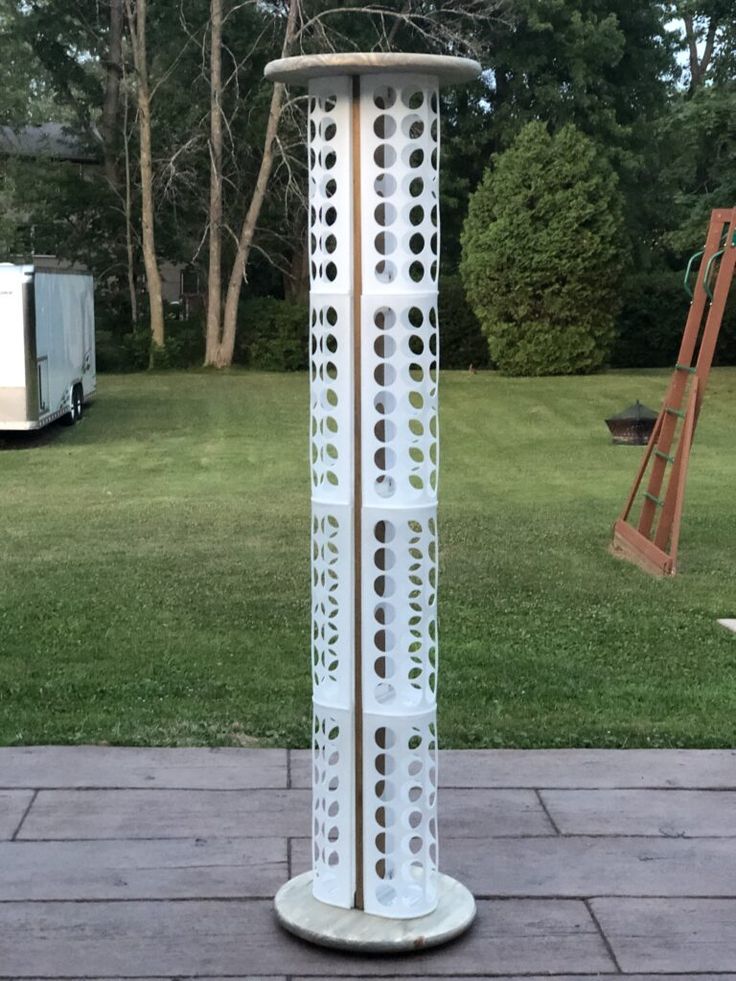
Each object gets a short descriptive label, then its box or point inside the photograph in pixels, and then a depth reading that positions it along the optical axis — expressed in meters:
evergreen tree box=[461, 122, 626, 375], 23.64
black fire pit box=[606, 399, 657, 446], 15.09
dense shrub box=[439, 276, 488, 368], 27.03
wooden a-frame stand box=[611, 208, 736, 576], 7.53
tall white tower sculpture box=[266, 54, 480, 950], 2.71
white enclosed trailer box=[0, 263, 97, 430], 14.50
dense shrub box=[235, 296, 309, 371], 27.42
